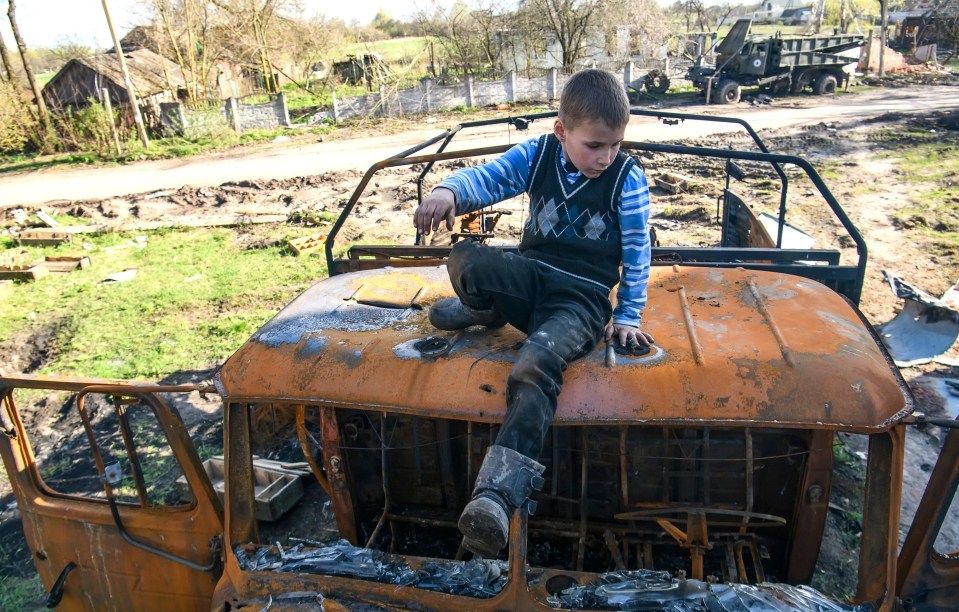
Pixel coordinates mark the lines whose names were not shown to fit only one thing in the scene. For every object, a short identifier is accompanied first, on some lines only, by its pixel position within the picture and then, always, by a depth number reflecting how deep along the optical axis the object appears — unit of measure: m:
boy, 2.37
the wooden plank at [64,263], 9.86
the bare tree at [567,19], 24.72
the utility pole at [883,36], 23.50
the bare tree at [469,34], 25.78
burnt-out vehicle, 2.17
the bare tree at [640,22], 25.58
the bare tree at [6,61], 19.00
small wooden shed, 21.64
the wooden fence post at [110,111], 18.27
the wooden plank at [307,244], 9.85
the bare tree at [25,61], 18.92
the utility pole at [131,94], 18.09
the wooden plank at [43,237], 11.31
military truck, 21.38
